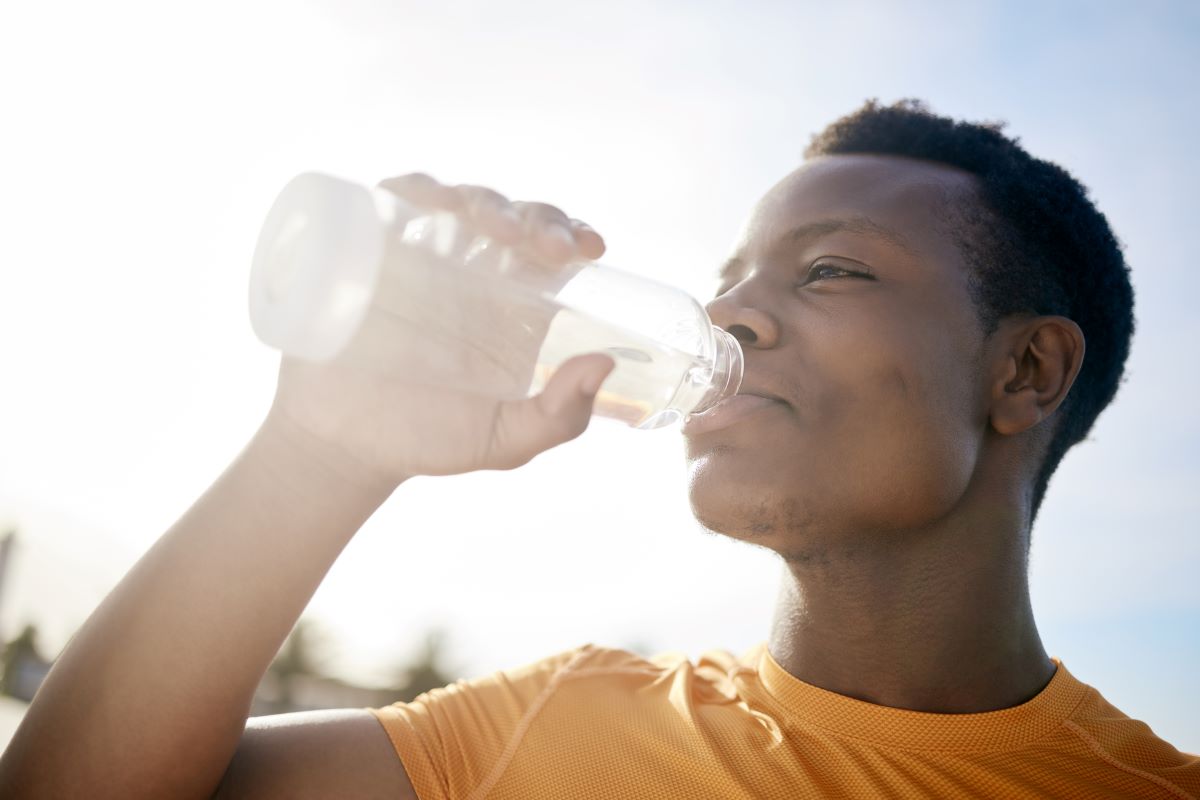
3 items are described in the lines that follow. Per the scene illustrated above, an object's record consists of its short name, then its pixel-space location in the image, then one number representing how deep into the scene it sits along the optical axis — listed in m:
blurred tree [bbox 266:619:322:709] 18.78
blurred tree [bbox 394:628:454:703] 19.33
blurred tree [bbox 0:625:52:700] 16.66
